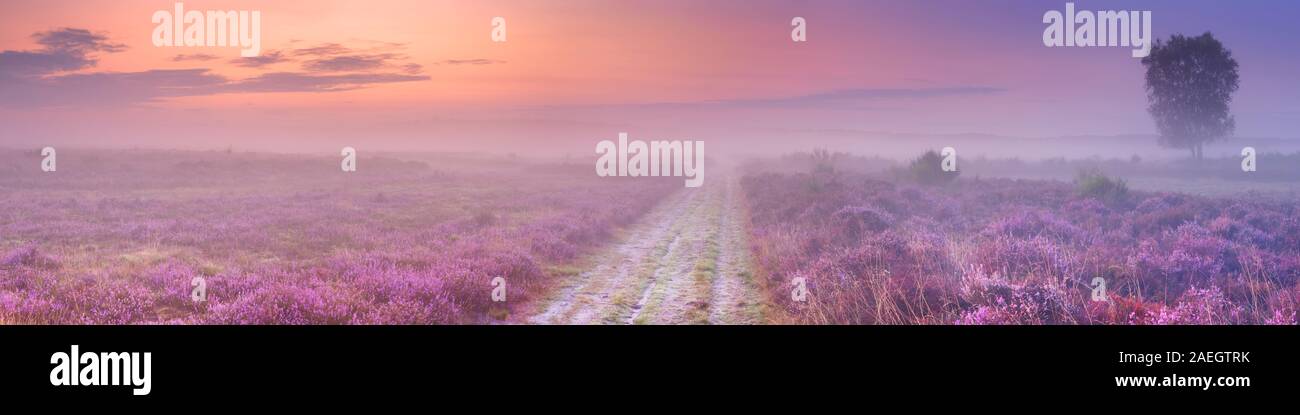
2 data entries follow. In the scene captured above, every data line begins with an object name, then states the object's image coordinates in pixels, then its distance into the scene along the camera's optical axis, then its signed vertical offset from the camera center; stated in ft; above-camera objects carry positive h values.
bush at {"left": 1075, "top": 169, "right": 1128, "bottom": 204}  78.74 +0.53
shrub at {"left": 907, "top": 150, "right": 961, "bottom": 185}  121.90 +4.65
